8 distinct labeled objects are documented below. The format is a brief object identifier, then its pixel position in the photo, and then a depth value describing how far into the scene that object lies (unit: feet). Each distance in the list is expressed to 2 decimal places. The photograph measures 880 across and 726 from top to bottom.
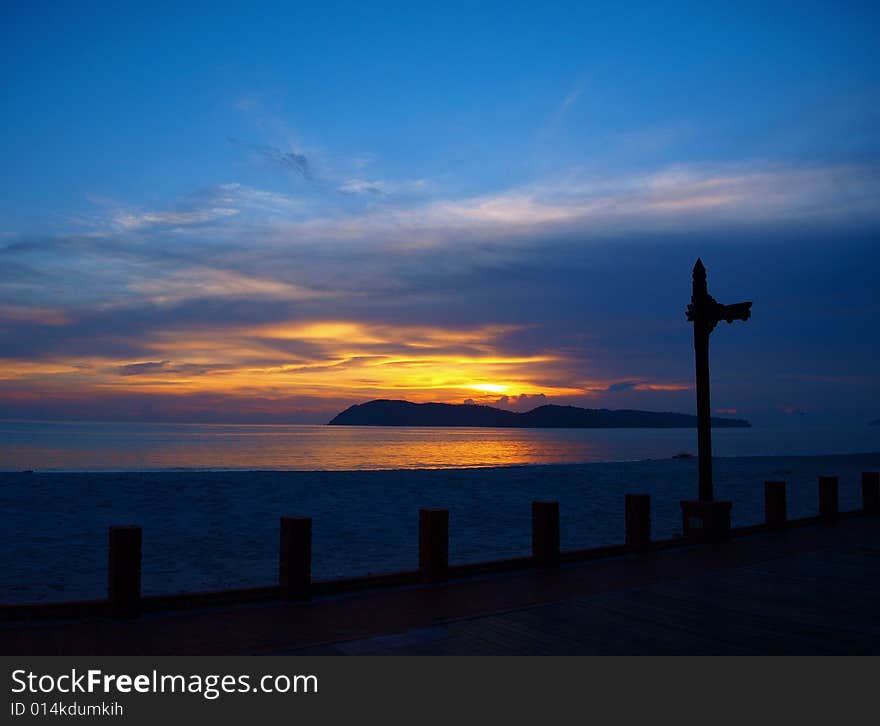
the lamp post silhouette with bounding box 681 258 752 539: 41.37
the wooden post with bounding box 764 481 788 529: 44.19
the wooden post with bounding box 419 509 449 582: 28.99
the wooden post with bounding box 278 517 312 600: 25.85
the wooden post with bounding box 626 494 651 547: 36.35
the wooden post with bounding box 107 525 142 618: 23.02
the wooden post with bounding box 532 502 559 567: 32.55
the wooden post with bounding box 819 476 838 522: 48.96
